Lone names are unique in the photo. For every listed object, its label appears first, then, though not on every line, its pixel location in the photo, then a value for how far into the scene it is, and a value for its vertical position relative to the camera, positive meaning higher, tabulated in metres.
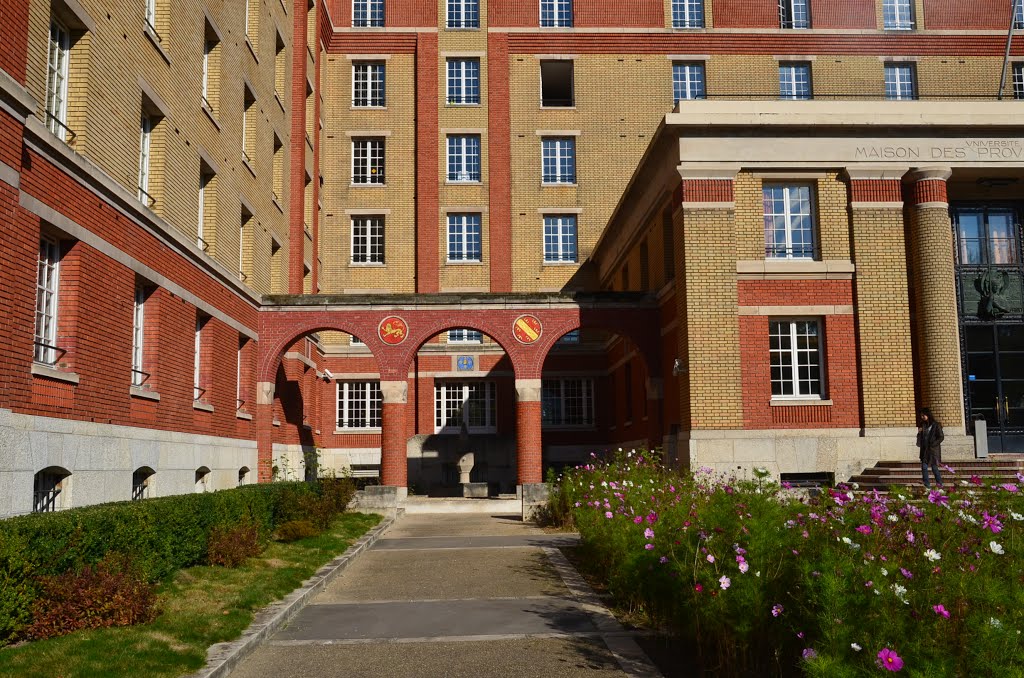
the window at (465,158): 36.34 +11.41
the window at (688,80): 36.56 +14.59
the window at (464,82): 36.75 +14.73
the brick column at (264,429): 24.53 +0.23
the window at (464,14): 37.12 +17.74
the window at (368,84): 37.00 +14.79
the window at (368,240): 36.12 +8.04
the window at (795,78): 36.59 +14.64
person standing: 17.83 -0.33
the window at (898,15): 36.56 +17.17
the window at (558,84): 37.06 +15.30
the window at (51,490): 12.05 -0.69
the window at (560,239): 35.91 +7.89
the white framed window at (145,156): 17.41 +5.64
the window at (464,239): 36.00 +7.99
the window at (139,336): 16.61 +1.97
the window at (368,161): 36.56 +11.44
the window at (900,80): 36.22 +14.35
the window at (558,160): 36.28 +11.25
